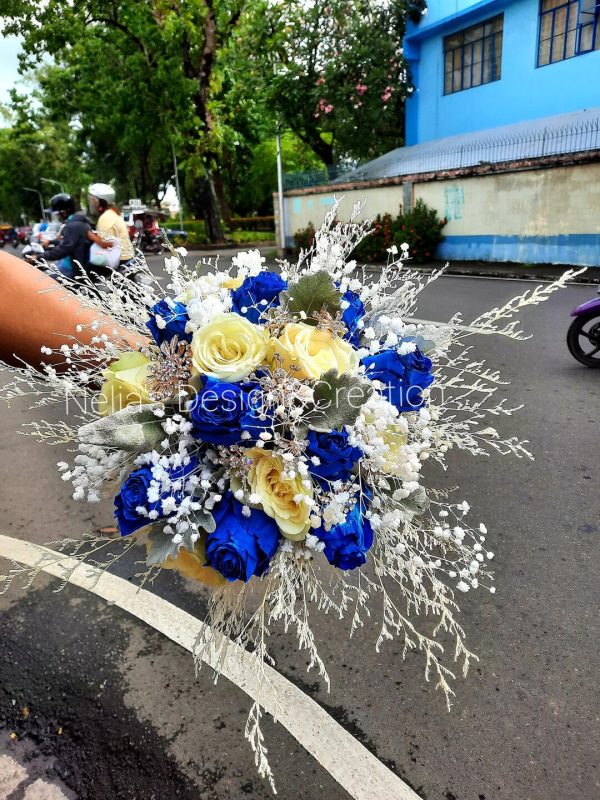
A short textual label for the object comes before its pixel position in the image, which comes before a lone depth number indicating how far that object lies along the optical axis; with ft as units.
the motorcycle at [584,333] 20.57
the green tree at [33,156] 155.22
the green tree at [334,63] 63.52
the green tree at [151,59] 64.90
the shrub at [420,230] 52.47
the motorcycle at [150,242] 80.12
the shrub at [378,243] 55.30
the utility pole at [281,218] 68.74
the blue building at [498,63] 52.42
